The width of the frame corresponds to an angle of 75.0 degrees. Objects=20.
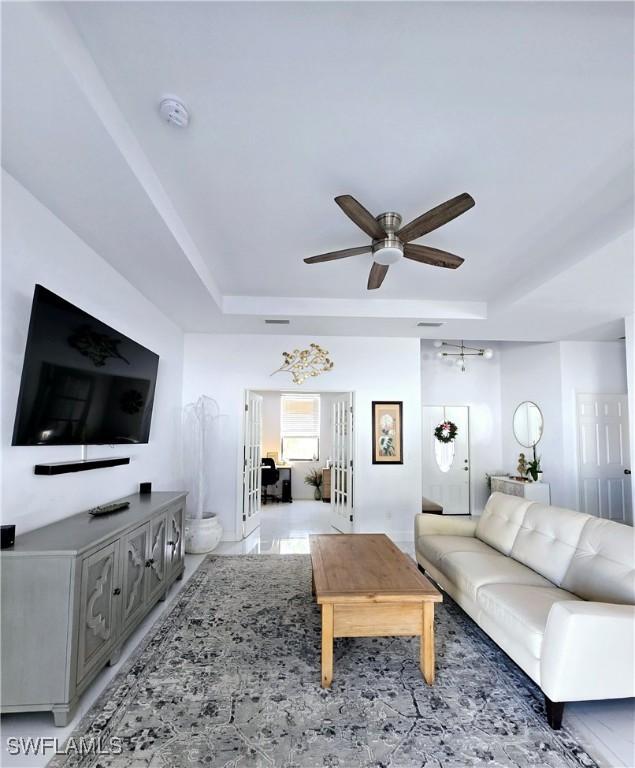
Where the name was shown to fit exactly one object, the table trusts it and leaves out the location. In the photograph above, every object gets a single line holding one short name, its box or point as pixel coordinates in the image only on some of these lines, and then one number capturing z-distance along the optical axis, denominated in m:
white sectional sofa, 1.93
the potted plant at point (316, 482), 8.80
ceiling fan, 2.23
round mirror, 6.18
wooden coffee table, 2.34
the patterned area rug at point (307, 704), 1.81
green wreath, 6.82
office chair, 8.27
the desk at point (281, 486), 8.59
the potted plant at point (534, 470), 5.76
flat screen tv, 2.20
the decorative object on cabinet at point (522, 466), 6.20
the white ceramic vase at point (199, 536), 4.71
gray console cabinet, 1.90
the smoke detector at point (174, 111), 1.84
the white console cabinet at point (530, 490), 5.57
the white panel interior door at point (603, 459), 5.68
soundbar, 2.39
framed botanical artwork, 5.65
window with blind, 9.13
